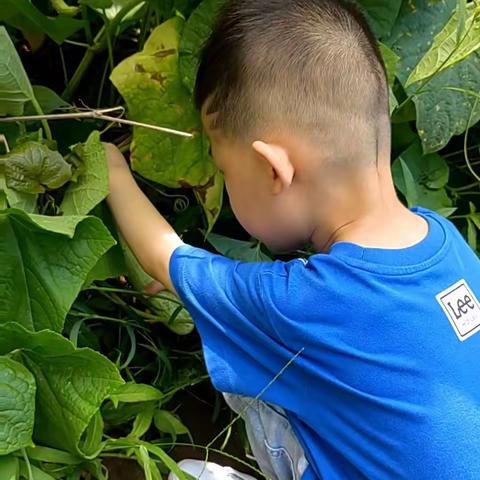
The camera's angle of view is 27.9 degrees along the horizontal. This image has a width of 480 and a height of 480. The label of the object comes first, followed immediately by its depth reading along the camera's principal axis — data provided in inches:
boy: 38.3
